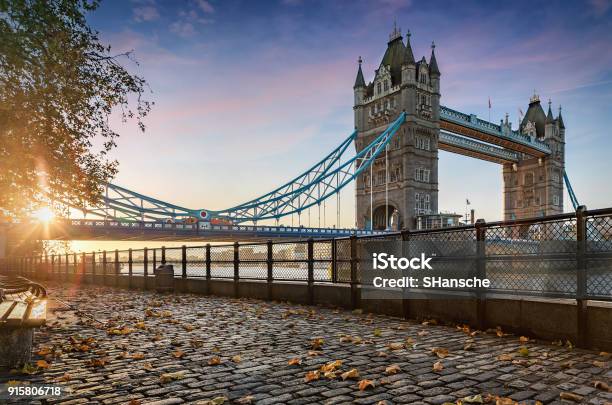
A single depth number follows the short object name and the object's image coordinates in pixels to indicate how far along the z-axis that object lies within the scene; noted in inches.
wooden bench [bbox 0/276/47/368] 167.8
